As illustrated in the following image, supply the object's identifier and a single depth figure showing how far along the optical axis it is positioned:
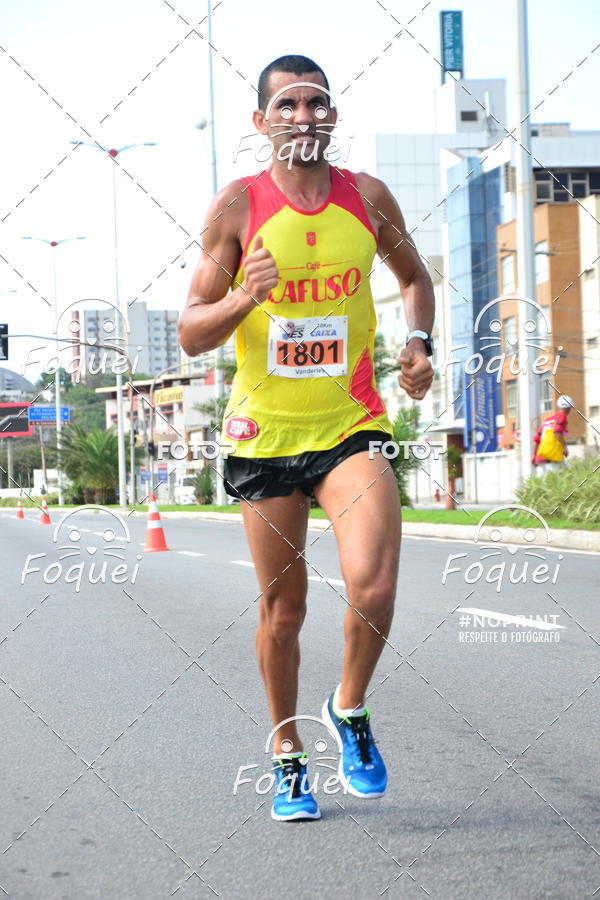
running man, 3.40
